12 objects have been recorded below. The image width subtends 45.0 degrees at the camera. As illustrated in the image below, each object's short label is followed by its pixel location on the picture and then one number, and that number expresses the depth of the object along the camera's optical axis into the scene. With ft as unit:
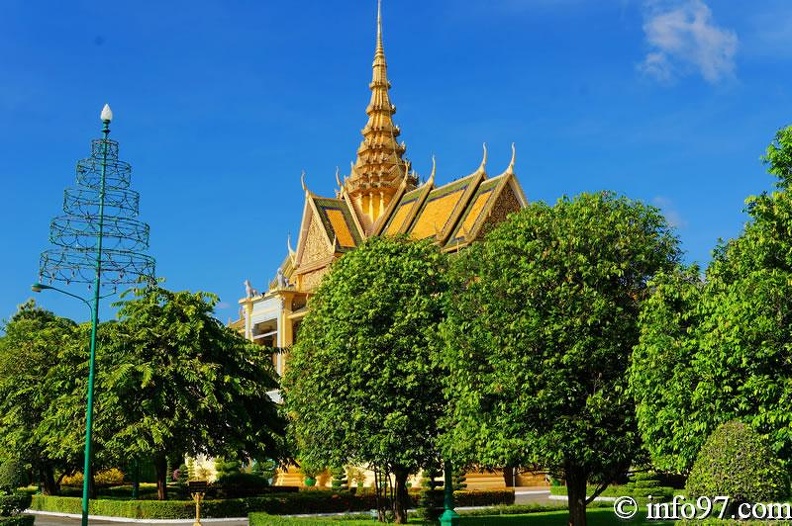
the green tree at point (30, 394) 125.08
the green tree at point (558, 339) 70.79
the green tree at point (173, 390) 101.71
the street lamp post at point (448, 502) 73.67
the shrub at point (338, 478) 137.65
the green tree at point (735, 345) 57.72
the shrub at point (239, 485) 120.06
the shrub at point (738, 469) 49.29
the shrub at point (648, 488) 119.61
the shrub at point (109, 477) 174.09
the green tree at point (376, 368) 83.97
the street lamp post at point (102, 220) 76.84
